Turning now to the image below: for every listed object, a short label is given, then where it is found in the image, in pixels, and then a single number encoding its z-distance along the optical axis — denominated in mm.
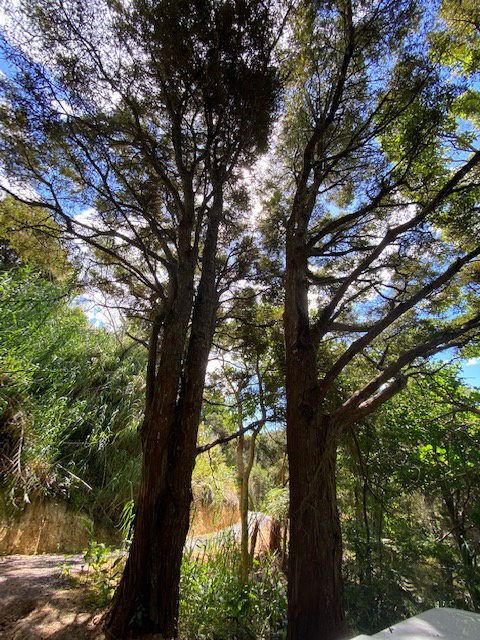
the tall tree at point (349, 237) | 2148
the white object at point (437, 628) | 718
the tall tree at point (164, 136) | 2217
